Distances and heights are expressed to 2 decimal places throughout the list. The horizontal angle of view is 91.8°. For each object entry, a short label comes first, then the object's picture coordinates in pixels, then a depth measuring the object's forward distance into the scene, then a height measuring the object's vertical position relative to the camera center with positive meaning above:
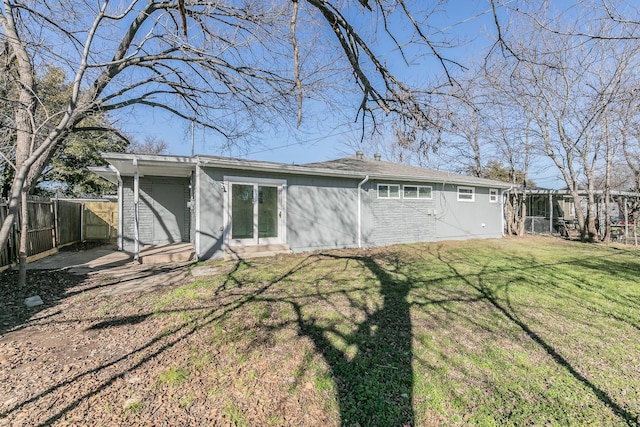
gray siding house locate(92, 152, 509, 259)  8.14 +0.23
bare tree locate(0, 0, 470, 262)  3.37 +3.07
